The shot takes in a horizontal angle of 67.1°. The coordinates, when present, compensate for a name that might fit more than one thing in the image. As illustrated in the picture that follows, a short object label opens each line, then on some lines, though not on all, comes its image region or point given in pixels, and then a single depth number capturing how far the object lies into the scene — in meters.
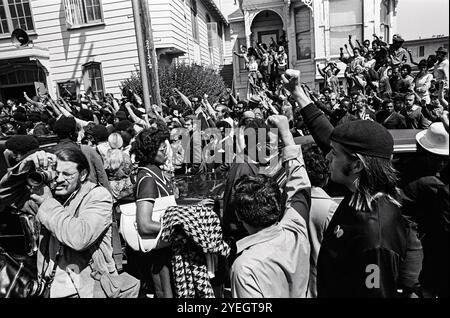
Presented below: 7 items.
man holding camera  1.88
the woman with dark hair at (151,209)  2.38
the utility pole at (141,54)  8.29
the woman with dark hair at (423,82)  6.58
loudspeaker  14.97
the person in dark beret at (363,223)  1.38
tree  12.54
